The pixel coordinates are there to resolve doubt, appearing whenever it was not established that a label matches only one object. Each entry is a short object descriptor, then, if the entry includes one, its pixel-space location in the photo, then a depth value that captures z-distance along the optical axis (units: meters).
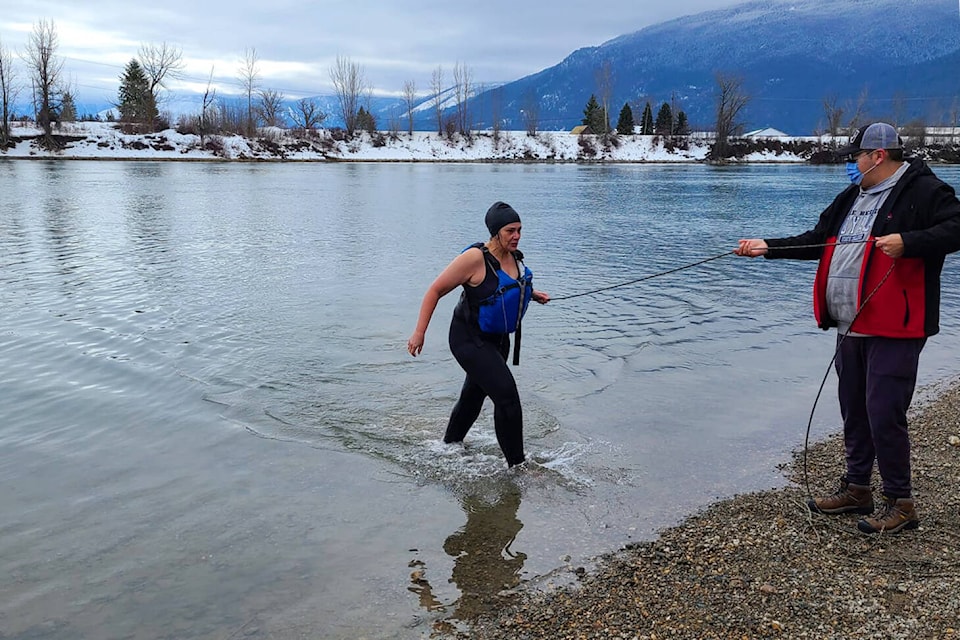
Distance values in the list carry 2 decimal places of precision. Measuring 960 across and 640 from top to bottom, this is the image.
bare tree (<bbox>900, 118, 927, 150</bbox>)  99.25
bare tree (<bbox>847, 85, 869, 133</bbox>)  103.97
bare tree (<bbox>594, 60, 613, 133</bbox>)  115.44
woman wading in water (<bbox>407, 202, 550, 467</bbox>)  6.08
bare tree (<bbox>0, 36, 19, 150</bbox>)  78.44
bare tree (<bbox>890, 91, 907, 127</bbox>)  133.24
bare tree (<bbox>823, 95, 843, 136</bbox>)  114.88
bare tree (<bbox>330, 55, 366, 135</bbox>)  108.75
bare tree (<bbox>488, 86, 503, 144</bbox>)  111.88
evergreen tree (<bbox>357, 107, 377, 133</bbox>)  109.00
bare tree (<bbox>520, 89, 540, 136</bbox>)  118.38
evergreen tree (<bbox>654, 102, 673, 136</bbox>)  117.25
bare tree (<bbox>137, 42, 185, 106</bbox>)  96.81
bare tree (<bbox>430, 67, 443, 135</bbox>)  111.00
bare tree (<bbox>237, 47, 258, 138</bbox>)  95.38
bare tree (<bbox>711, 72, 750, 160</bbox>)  101.66
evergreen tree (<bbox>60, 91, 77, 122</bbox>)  88.96
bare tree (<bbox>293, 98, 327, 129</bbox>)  107.25
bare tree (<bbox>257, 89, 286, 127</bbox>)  111.56
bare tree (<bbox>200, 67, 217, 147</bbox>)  91.31
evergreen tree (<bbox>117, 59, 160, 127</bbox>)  88.50
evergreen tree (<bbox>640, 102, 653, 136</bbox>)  120.21
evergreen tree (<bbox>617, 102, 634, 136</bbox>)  115.88
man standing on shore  4.74
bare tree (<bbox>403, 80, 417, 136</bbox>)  111.07
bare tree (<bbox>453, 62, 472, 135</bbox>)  114.49
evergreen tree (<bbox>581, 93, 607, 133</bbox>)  117.25
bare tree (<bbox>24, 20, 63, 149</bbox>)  81.88
